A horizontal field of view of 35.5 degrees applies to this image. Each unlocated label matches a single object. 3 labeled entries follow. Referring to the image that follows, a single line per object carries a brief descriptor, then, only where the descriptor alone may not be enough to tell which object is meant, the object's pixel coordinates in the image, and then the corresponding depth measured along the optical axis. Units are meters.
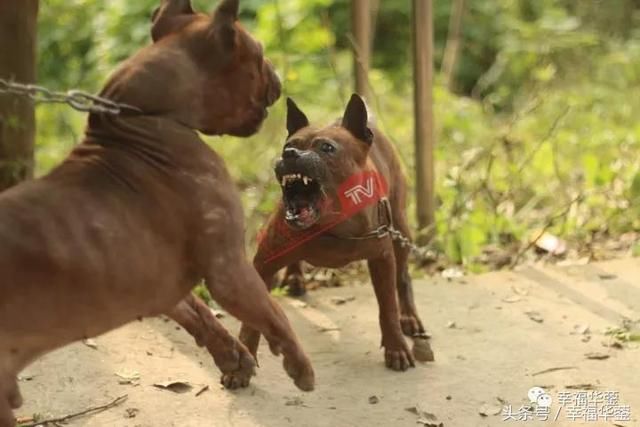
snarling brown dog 3.82
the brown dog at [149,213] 2.80
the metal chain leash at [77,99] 2.87
